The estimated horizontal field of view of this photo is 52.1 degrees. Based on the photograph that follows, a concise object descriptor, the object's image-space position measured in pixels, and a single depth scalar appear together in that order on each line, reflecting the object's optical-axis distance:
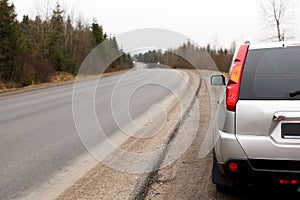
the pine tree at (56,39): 36.94
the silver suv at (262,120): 2.58
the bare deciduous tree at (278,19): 37.38
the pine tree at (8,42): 24.62
